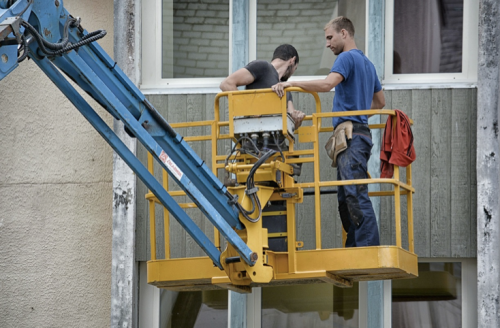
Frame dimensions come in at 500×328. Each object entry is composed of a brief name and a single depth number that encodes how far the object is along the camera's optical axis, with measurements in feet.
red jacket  54.90
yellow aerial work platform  52.29
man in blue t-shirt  55.06
